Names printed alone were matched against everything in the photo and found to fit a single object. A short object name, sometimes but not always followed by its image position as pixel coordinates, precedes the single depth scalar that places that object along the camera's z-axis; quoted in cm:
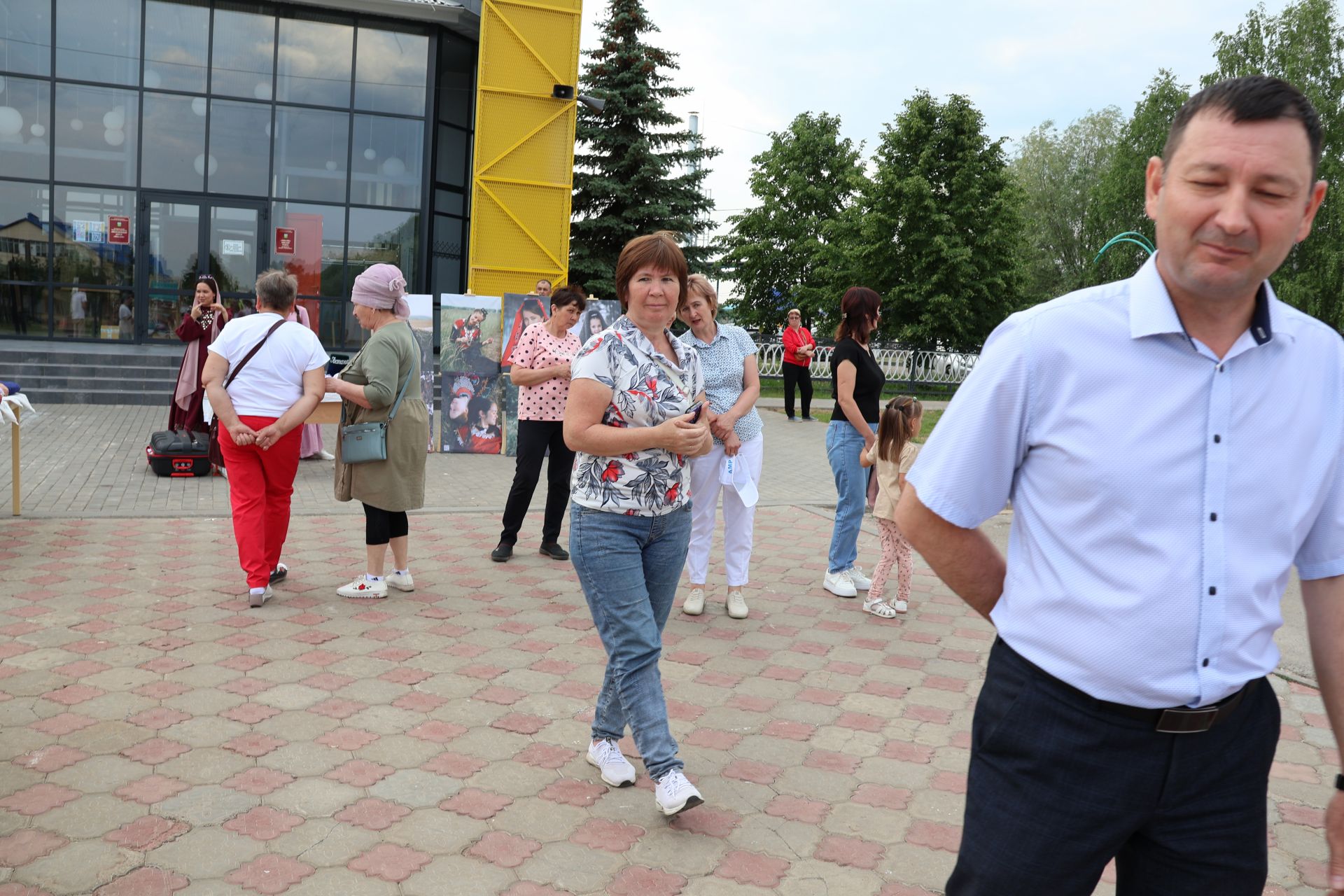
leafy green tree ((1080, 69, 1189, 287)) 4272
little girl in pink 655
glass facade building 1895
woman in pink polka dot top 771
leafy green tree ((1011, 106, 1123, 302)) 5225
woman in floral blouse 371
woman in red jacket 1920
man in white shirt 183
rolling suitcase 1034
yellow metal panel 1944
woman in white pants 614
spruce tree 2770
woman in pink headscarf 627
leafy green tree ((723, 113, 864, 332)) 4322
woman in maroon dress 1064
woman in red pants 608
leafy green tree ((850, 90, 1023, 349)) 3456
